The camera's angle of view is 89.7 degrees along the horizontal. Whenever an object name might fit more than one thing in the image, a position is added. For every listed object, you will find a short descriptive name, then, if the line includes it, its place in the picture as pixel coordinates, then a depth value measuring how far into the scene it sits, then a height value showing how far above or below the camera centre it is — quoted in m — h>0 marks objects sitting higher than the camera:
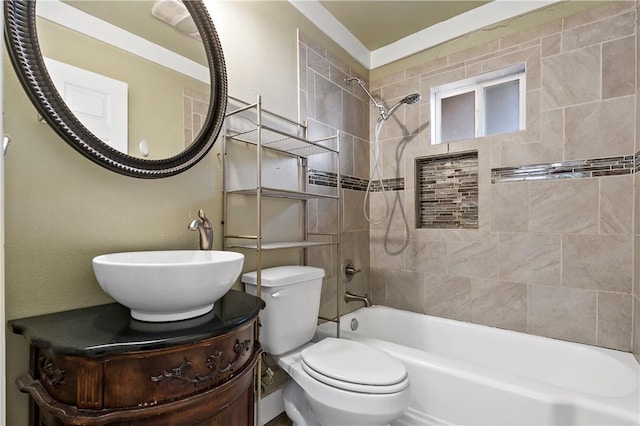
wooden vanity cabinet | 0.75 -0.41
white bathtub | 1.22 -0.79
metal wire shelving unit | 1.52 +0.31
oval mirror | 1.00 +0.49
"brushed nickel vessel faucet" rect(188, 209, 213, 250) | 1.34 -0.08
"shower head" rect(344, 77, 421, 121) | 2.35 +0.79
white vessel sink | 0.84 -0.20
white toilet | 1.26 -0.67
